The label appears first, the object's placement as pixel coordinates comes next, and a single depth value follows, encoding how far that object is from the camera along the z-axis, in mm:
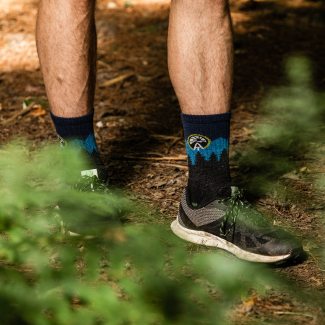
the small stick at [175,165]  4930
